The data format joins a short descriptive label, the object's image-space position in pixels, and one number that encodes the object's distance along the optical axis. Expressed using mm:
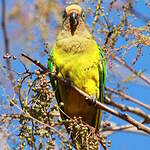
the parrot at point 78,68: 6875
